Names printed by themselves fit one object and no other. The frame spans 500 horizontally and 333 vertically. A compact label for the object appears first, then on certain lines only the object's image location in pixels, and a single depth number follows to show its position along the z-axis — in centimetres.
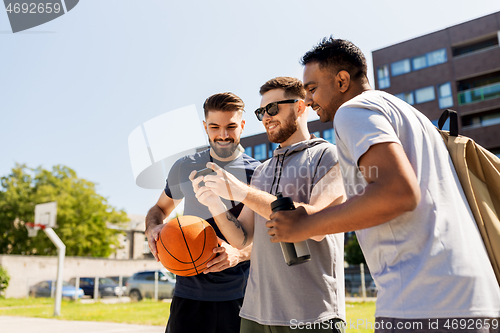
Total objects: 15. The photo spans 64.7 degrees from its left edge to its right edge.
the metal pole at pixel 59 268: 1236
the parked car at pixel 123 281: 2641
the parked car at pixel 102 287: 2536
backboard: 1757
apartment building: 2903
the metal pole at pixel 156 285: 1991
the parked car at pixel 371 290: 1897
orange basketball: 295
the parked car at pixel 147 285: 2073
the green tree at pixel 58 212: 3400
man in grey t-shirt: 232
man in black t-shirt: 323
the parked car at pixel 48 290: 2345
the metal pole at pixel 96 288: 2303
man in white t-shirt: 145
